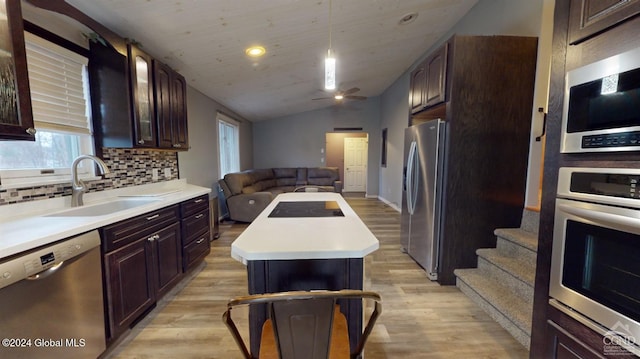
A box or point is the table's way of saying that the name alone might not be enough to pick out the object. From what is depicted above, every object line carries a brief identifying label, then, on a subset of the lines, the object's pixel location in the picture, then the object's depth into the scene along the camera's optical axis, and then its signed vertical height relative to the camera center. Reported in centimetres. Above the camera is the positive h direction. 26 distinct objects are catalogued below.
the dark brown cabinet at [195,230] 248 -75
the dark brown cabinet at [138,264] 160 -78
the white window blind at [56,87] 169 +54
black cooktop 168 -36
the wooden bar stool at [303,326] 75 -50
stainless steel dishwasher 106 -70
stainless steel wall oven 86 -35
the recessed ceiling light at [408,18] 297 +174
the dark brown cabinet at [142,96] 211 +57
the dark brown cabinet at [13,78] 122 +41
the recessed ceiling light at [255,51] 281 +126
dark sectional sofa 461 -56
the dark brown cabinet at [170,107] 246 +57
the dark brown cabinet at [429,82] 241 +85
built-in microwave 85 +21
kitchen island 107 -47
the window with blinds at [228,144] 504 +35
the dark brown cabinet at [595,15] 87 +55
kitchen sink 176 -38
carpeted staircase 178 -101
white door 889 -12
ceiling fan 455 +123
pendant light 185 +68
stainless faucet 179 -17
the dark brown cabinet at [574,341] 93 -73
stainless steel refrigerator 246 -30
